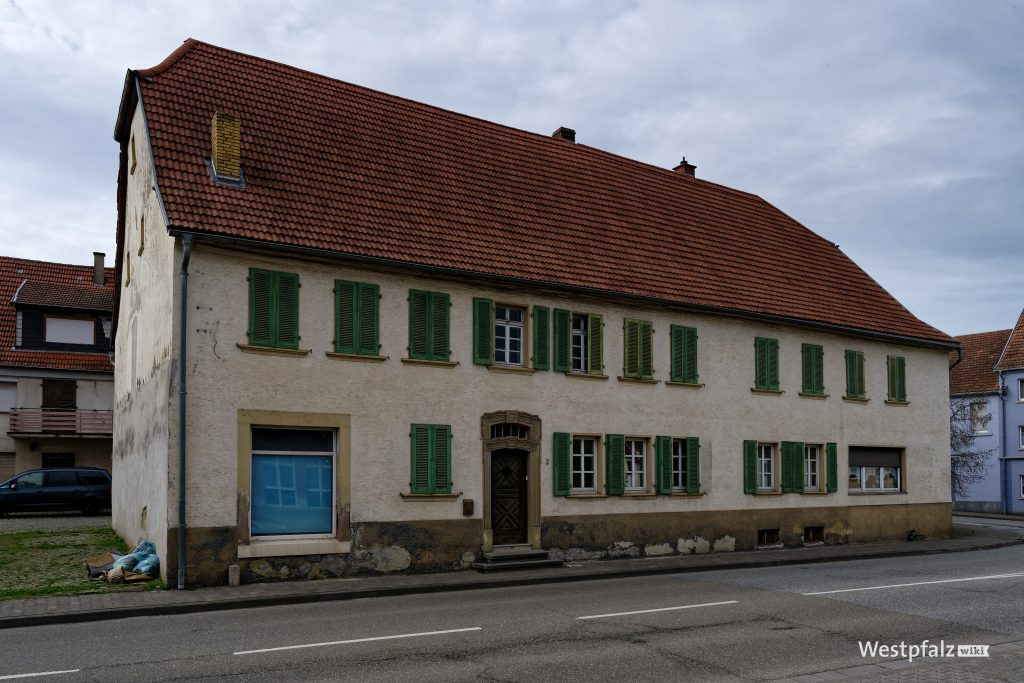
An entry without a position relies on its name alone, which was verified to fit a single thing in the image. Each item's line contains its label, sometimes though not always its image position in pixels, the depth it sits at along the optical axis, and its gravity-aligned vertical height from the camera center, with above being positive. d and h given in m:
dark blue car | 28.12 -2.37
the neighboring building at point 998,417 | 43.22 -0.21
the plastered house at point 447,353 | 14.74 +1.19
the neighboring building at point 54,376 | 34.00 +1.46
